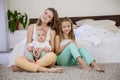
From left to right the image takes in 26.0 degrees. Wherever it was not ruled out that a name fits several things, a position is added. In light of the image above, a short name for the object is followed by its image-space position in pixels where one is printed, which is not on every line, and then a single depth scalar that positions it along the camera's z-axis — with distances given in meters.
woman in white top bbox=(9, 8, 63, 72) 2.39
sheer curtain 3.92
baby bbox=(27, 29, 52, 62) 2.53
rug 2.16
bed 2.89
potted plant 4.03
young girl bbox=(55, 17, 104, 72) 2.46
